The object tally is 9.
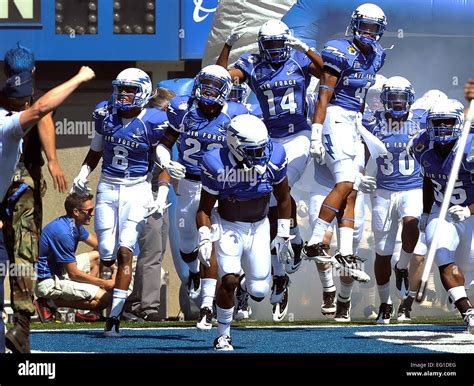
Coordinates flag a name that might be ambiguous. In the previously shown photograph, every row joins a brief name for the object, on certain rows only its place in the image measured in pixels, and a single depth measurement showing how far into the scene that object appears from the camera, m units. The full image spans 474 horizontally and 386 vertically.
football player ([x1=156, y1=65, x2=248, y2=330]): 11.84
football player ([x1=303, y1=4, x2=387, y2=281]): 12.37
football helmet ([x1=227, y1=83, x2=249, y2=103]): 13.31
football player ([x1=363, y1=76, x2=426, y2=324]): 13.81
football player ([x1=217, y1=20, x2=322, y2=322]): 12.27
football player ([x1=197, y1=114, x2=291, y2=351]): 10.41
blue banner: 15.59
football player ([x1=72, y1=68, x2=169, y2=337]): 12.23
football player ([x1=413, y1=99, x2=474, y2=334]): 11.39
